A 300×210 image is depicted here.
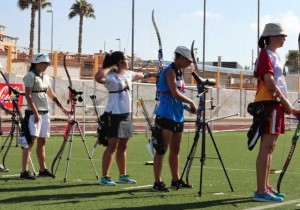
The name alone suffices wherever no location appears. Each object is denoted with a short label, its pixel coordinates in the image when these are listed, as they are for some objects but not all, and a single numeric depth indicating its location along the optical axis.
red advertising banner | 20.92
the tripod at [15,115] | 10.37
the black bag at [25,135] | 9.23
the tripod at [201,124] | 7.68
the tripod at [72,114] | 9.52
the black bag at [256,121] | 7.02
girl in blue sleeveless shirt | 7.86
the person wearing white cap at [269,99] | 6.99
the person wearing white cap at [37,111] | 9.16
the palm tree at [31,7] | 33.47
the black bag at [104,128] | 8.63
